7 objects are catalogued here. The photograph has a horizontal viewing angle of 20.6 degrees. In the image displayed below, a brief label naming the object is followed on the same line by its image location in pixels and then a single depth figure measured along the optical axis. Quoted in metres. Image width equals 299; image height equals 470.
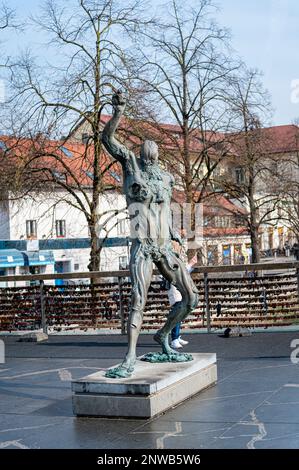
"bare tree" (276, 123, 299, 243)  41.88
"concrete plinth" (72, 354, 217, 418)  7.77
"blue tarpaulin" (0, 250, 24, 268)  51.81
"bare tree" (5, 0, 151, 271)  21.39
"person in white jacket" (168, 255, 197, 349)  13.11
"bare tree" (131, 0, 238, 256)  26.42
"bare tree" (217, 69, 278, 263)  28.05
